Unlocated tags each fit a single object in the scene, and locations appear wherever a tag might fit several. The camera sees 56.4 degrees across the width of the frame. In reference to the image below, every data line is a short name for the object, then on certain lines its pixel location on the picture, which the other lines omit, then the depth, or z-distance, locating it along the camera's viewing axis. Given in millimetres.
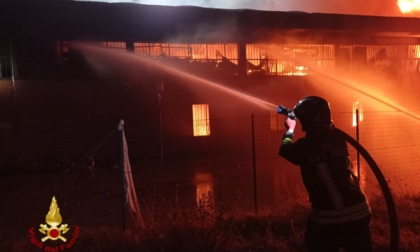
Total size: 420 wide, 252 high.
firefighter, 2709
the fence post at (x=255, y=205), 6060
